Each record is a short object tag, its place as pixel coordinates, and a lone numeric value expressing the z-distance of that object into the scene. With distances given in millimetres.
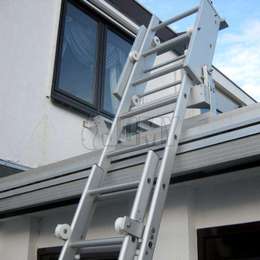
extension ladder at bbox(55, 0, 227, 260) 2004
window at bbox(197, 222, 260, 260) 2449
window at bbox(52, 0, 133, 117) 5062
